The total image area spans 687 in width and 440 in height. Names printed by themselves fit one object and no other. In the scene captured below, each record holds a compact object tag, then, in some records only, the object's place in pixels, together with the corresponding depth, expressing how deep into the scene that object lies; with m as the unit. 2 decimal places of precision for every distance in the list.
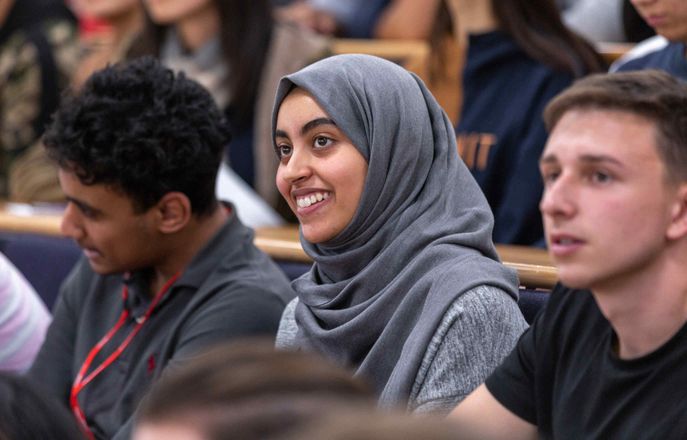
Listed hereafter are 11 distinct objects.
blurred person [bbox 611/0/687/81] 4.76
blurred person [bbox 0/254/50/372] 5.30
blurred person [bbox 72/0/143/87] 8.26
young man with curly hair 4.54
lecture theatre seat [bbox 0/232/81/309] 6.16
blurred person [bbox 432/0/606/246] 5.94
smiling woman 3.71
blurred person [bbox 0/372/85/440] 2.08
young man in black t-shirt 2.81
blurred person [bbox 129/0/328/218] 6.89
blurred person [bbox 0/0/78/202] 8.07
